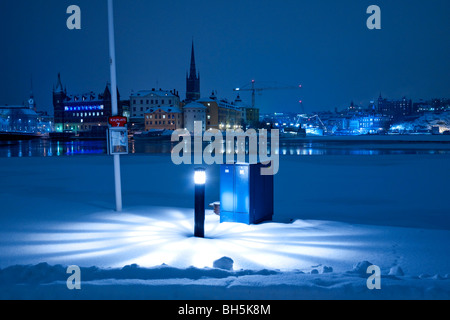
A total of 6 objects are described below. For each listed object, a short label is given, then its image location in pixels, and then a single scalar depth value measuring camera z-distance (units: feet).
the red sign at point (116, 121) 27.14
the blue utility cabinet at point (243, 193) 22.50
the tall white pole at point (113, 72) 26.89
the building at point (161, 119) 354.95
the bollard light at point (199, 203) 19.94
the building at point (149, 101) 391.45
